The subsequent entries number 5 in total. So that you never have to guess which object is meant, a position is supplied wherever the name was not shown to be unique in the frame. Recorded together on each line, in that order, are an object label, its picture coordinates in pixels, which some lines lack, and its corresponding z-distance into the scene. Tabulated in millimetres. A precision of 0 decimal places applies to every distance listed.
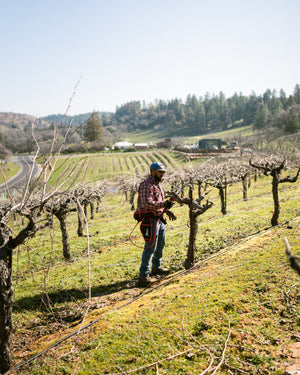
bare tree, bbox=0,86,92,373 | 3697
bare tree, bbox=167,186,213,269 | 6992
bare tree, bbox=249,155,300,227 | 10609
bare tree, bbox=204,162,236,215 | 17234
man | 6047
